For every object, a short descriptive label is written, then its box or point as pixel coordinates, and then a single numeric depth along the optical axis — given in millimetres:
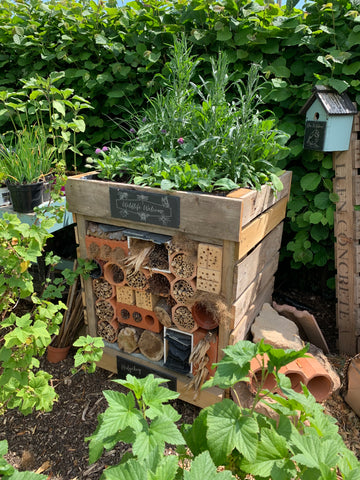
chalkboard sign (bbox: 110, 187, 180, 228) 1791
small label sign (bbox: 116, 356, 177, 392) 2109
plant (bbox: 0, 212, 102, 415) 1437
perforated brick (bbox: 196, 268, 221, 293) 1811
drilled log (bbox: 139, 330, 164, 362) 2133
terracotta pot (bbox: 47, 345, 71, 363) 2416
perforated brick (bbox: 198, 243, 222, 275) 1770
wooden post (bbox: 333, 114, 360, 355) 2330
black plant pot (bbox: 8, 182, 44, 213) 2180
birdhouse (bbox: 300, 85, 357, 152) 2162
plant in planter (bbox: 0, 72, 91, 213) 2121
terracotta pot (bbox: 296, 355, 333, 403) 1906
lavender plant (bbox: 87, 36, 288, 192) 1917
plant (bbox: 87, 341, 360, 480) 830
